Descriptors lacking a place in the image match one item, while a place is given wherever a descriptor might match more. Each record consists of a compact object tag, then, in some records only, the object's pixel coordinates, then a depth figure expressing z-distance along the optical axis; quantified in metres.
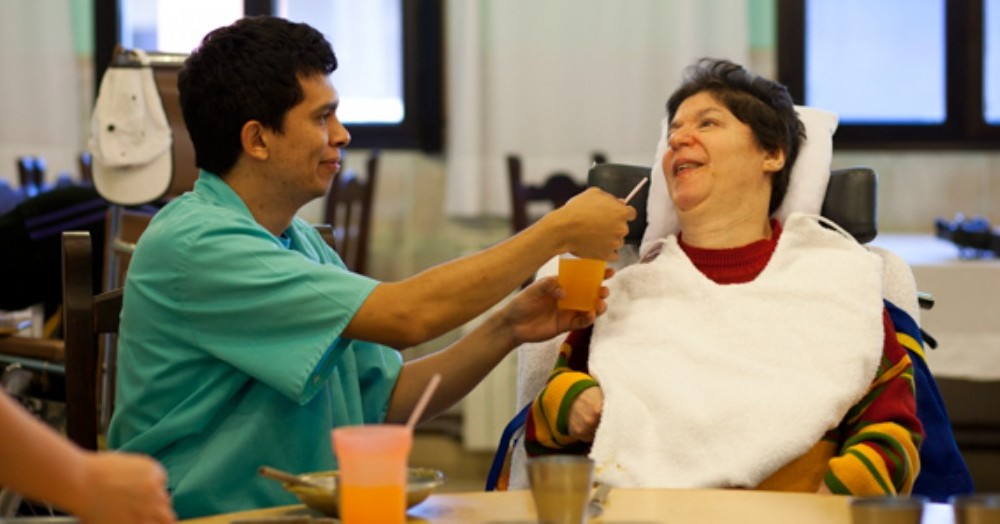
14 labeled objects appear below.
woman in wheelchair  4.95
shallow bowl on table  4.38
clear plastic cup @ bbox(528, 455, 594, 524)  4.25
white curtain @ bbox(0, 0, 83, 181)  9.52
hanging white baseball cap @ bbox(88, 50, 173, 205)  6.22
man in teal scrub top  4.74
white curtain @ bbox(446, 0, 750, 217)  8.66
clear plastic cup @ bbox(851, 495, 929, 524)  4.11
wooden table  4.41
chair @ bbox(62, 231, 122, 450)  4.81
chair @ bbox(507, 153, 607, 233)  7.79
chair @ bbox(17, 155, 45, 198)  8.14
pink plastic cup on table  4.25
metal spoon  4.36
